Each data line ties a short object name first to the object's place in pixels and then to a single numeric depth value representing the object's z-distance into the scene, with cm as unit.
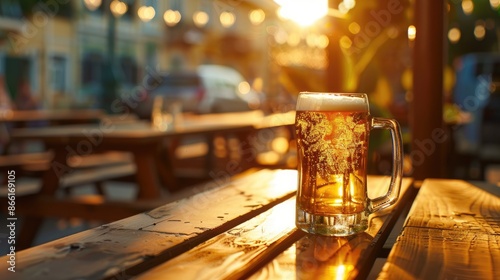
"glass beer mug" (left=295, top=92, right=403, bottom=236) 100
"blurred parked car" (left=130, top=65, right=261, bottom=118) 1319
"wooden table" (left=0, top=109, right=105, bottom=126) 627
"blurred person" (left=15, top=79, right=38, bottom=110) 1375
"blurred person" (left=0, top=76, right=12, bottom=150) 613
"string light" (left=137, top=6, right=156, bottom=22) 2309
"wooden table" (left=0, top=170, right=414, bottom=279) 79
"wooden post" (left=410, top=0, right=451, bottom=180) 229
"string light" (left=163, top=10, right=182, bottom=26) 2362
